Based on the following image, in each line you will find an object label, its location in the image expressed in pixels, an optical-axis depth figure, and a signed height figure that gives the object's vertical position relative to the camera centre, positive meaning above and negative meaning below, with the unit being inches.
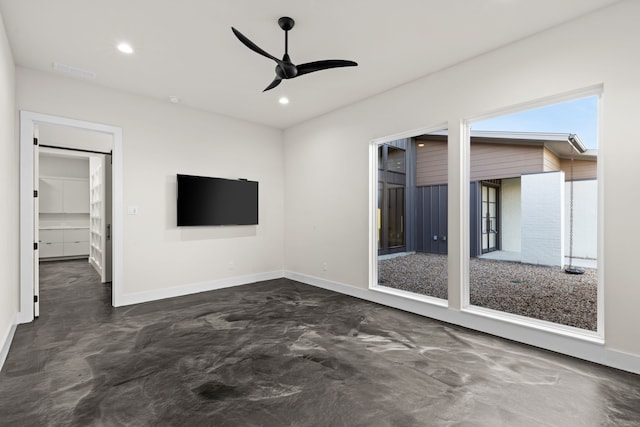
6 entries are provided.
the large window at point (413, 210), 217.9 +2.5
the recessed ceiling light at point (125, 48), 124.5 +68.1
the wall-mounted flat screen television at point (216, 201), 191.3 +8.1
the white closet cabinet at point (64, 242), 316.2 -30.9
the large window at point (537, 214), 129.2 -0.2
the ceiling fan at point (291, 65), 109.3 +54.2
